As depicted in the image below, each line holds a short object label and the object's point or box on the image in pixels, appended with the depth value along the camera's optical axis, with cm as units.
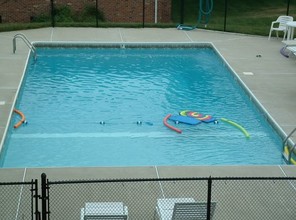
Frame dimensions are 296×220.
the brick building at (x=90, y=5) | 2608
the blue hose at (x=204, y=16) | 2614
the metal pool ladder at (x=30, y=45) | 1847
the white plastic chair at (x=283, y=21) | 2040
